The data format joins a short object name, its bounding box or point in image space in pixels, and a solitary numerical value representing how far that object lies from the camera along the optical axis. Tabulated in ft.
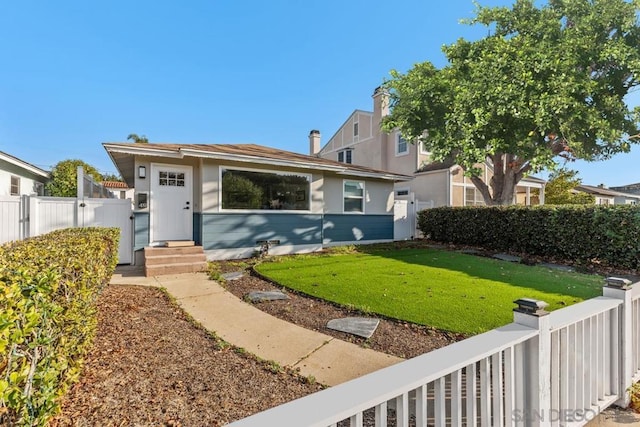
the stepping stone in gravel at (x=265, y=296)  16.94
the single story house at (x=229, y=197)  27.22
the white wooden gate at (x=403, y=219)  45.03
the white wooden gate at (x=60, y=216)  23.25
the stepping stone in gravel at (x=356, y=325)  12.48
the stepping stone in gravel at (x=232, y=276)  21.95
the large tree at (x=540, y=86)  29.78
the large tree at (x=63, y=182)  52.44
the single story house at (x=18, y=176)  33.60
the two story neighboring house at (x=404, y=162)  53.88
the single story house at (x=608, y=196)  89.35
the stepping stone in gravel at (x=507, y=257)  28.66
